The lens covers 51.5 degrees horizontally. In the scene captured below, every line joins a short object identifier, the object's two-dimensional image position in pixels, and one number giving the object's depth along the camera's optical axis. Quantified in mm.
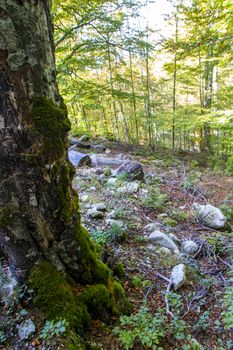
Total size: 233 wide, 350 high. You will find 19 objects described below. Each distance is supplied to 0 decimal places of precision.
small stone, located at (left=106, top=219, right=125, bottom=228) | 3553
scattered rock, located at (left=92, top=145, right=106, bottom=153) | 10285
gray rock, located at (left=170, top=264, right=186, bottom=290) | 2689
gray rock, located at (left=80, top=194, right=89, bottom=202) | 4553
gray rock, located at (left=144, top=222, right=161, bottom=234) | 3797
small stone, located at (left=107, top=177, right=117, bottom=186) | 5569
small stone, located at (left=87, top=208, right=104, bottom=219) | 3832
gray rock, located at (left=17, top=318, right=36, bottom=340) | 1671
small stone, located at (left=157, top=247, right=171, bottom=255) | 3285
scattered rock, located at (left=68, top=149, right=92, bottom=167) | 7532
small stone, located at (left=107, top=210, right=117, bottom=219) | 3885
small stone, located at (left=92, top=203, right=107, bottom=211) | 4125
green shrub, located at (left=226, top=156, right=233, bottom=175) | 8658
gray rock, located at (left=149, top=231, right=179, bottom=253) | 3424
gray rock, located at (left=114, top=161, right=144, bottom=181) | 6040
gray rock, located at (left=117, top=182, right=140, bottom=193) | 5211
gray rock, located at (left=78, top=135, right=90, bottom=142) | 11453
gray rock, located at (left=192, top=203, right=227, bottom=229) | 4254
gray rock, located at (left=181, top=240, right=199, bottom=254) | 3482
